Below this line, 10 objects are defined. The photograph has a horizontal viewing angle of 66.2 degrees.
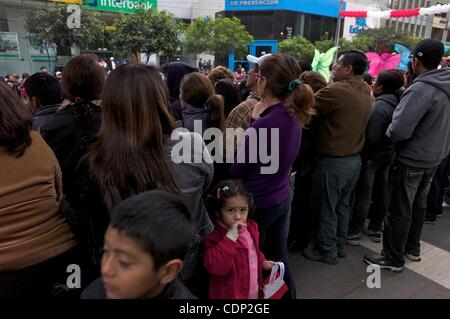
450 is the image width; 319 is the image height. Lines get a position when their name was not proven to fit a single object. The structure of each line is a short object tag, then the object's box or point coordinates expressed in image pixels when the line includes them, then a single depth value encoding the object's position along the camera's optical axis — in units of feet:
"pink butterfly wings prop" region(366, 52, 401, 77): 27.53
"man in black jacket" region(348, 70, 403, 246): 10.77
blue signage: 109.50
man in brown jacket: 9.58
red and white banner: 35.24
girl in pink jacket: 6.04
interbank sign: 80.69
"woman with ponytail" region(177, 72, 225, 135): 8.87
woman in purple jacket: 6.94
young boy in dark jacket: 3.66
